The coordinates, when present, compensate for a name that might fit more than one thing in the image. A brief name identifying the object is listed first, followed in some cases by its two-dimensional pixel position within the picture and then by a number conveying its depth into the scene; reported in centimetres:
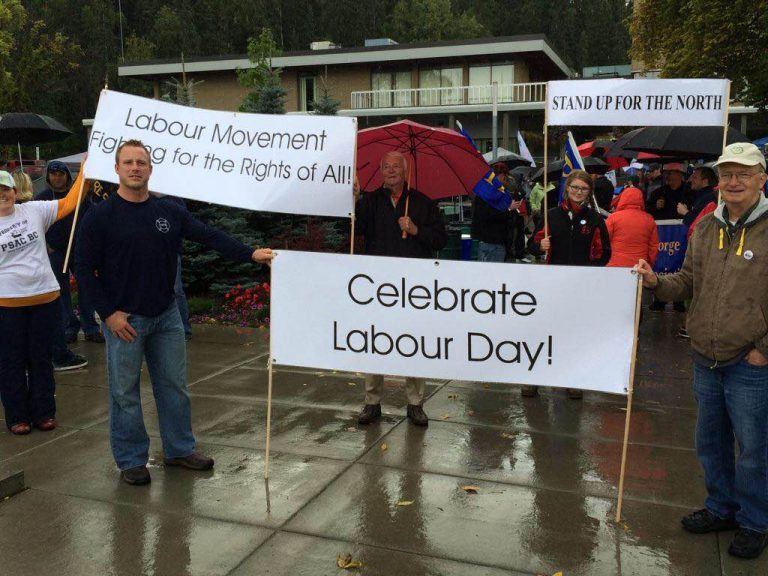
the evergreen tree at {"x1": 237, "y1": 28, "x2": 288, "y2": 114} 1193
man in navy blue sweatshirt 439
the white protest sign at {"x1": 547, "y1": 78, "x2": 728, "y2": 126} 637
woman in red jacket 686
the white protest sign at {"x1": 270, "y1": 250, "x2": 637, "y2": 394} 412
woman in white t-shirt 541
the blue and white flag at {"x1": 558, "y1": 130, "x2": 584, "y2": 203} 775
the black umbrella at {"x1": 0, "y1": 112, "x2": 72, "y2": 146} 1267
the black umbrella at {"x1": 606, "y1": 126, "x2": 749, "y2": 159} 870
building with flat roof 3550
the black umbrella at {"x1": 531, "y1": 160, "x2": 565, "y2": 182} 1281
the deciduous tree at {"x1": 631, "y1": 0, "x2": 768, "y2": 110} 2019
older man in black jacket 561
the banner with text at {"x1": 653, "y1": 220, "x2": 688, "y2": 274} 975
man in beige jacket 352
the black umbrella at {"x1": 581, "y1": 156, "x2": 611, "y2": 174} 1510
